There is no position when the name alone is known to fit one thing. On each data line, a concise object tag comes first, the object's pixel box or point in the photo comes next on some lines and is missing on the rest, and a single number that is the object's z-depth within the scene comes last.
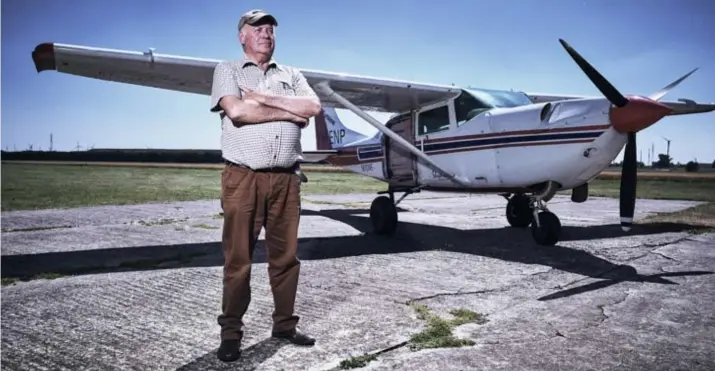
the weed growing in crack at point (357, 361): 2.32
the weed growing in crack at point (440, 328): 2.65
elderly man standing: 2.56
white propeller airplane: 5.24
